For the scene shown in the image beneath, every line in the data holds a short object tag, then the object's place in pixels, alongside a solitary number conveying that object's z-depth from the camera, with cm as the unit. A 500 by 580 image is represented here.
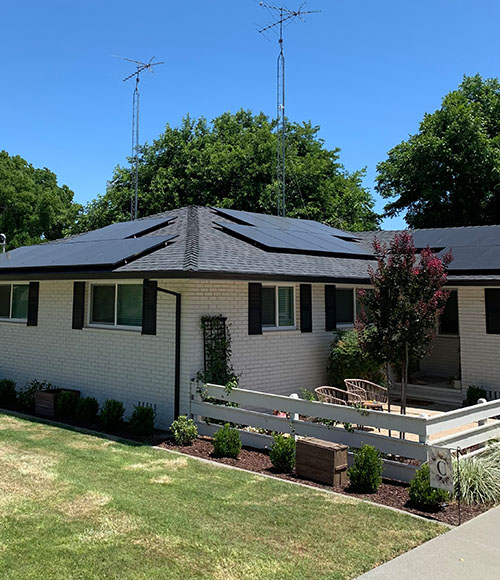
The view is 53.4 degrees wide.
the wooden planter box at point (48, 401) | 1105
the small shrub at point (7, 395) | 1219
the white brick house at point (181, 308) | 989
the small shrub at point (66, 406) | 1091
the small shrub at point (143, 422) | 927
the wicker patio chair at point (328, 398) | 954
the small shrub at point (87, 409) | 1056
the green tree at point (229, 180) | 2919
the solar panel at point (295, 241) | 1224
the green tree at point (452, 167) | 2658
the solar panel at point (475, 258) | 1210
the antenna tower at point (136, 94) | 1861
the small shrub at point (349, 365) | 1170
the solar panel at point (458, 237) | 1416
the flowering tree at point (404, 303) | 853
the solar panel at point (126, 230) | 1287
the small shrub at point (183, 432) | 880
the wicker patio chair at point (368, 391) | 1030
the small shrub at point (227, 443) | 804
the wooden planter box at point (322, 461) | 684
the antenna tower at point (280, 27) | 1614
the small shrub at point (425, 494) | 590
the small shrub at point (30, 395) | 1175
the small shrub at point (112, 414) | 989
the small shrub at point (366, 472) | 655
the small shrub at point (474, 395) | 1166
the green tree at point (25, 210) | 3956
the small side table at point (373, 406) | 953
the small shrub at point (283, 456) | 744
